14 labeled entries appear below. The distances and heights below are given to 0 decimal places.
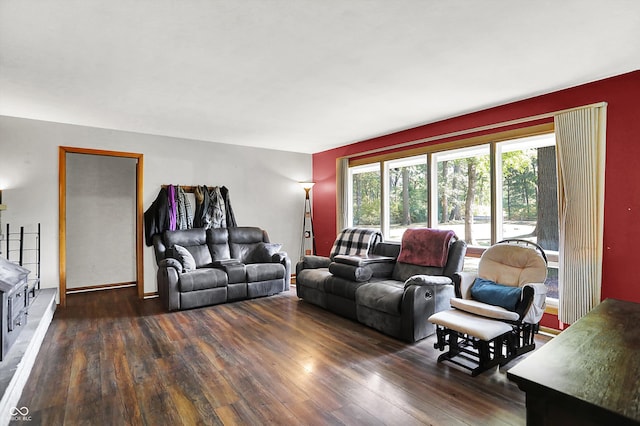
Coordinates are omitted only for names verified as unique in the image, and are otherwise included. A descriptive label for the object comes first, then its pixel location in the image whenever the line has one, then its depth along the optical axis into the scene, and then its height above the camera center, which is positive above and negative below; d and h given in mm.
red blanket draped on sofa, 3787 -390
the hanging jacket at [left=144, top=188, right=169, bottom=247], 5102 -60
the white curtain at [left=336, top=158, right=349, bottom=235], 6062 +448
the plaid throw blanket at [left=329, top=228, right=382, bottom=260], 4652 -391
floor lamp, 6820 -306
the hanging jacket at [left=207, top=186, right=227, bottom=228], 5617 +83
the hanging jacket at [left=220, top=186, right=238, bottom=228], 5824 +147
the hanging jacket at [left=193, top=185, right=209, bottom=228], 5535 +134
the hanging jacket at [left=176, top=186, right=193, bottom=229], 5316 +49
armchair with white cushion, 2652 -800
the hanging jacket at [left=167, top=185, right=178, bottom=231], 5203 +96
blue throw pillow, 2781 -700
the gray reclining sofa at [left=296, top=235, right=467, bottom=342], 3283 -850
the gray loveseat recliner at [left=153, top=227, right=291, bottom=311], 4430 -776
